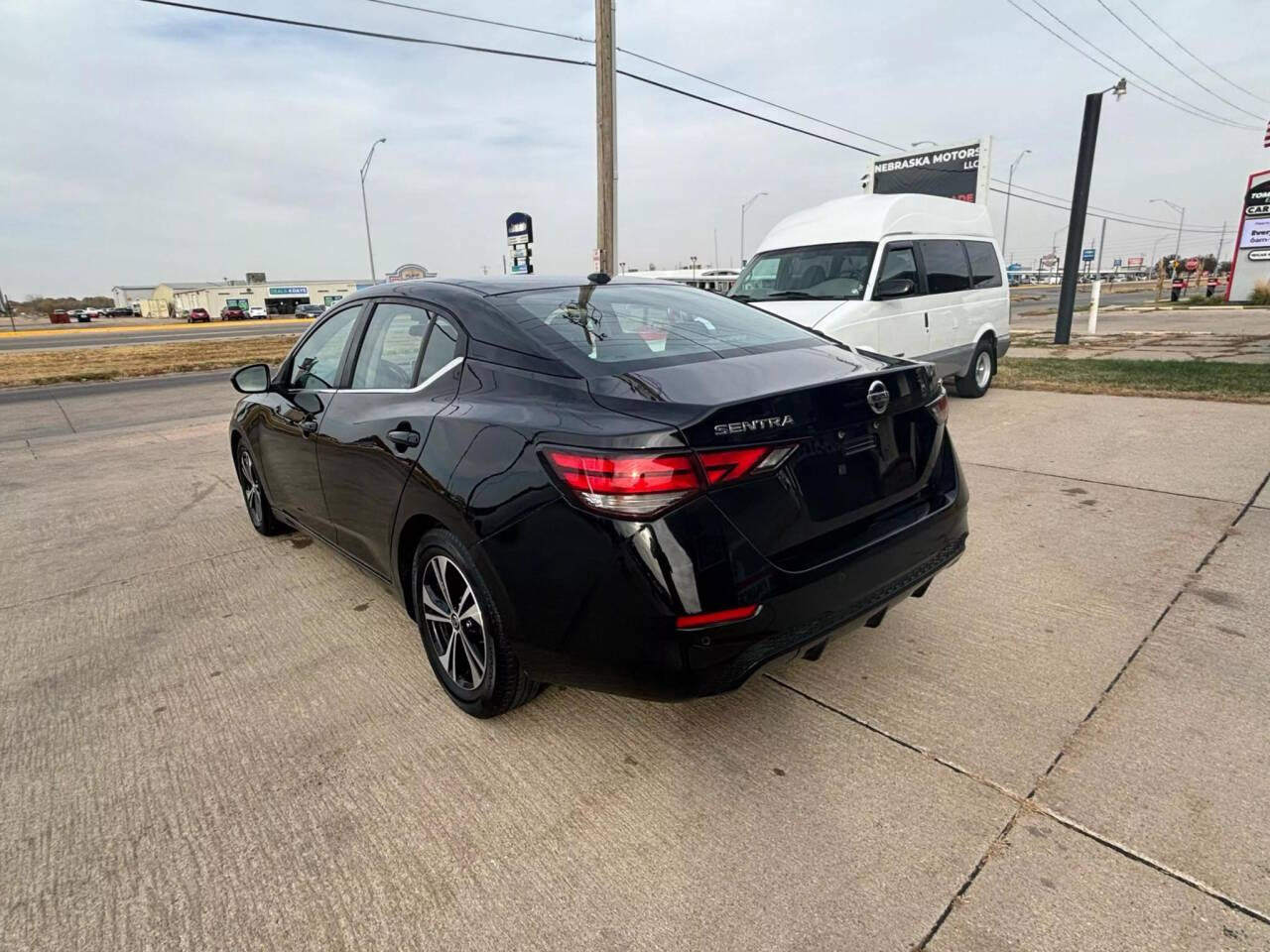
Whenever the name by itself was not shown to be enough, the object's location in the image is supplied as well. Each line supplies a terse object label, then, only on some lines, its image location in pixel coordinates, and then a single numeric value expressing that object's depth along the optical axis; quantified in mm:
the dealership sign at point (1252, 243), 28062
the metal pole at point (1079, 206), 14961
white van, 7273
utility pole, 11938
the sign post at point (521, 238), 18844
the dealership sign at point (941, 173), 20234
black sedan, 1894
